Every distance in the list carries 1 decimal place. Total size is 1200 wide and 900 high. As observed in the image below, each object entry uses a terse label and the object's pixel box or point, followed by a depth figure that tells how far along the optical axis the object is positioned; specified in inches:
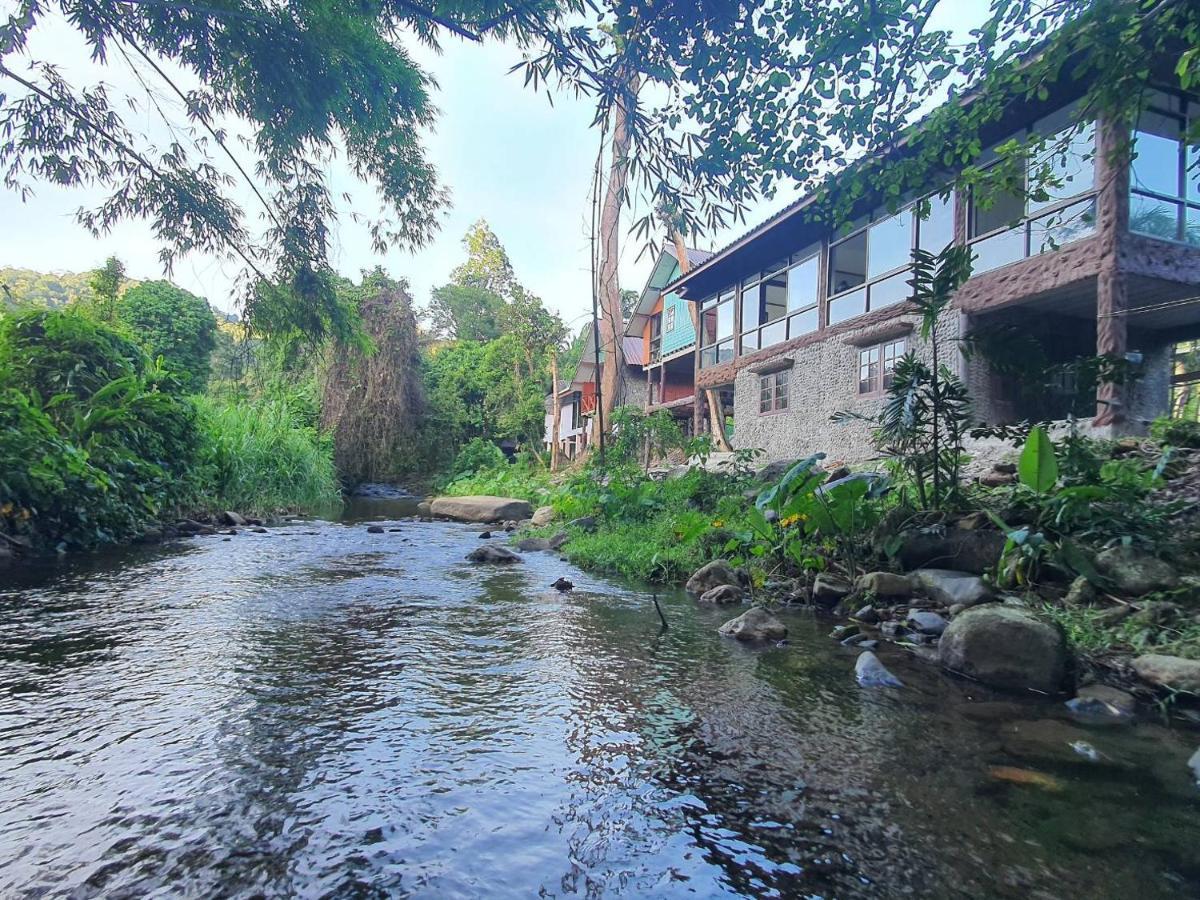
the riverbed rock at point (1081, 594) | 147.9
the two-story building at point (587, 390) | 1067.9
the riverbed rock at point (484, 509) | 570.3
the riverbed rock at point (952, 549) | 179.6
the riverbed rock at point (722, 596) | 204.7
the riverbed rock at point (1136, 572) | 142.3
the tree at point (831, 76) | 144.3
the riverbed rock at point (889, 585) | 182.1
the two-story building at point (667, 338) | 874.1
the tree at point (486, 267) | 1679.4
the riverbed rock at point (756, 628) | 155.1
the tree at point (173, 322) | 792.3
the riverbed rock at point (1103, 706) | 106.9
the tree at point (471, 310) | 1642.5
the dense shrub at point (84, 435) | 233.8
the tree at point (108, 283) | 677.9
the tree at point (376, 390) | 955.3
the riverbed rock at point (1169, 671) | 112.3
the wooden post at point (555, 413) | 854.1
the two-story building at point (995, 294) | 344.2
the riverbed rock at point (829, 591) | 193.6
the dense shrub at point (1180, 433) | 223.5
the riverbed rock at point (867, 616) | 174.9
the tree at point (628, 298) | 1521.9
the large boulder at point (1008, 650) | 120.5
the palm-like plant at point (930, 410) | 197.0
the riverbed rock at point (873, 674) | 123.5
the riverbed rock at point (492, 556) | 291.3
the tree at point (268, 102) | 205.9
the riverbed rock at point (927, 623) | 154.7
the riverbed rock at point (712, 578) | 222.4
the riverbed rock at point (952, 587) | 162.4
